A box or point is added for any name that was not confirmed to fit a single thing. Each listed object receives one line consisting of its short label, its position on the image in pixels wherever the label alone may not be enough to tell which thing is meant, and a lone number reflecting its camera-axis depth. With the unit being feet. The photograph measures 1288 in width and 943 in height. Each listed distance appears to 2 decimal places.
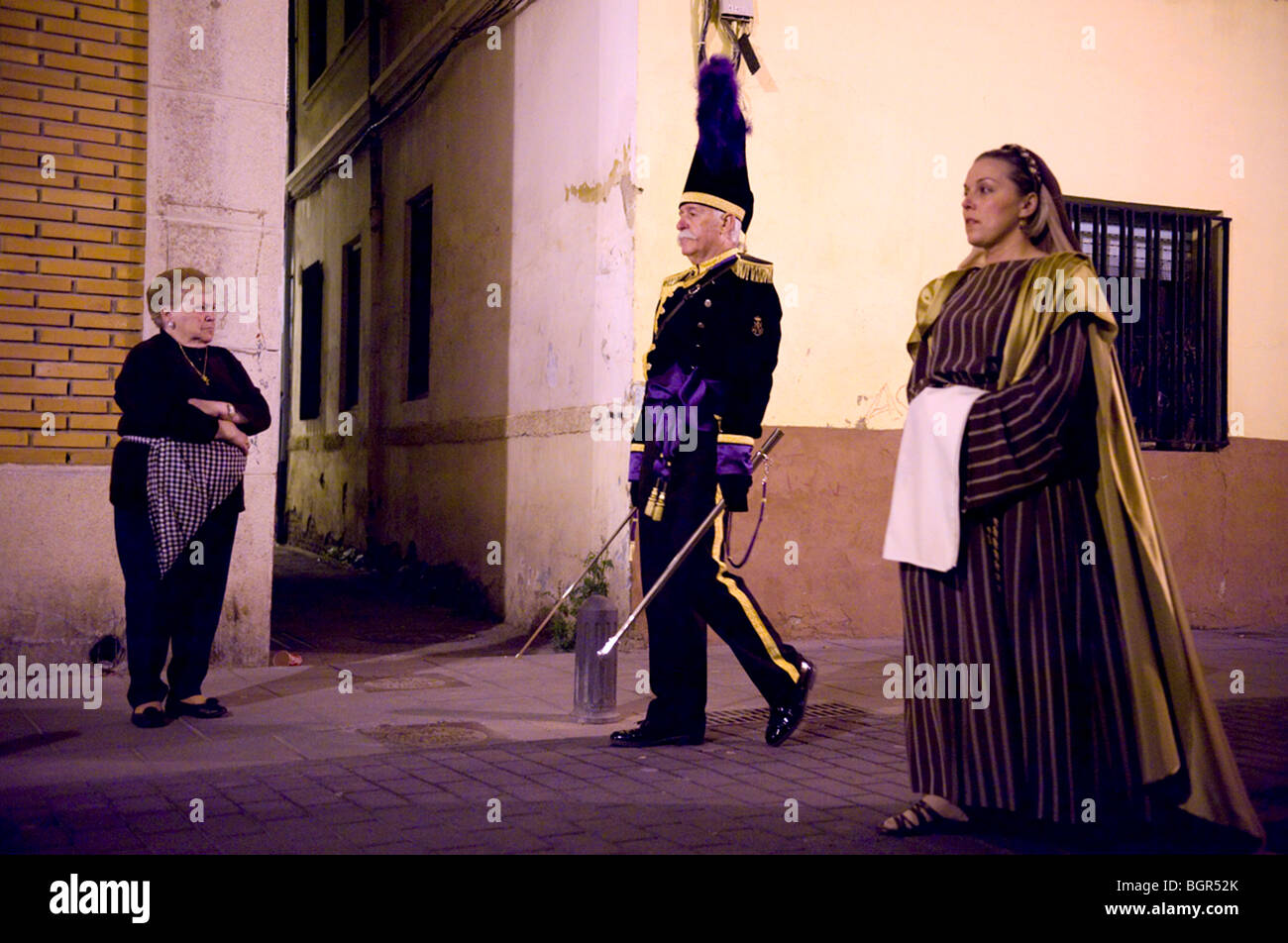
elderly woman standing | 19.17
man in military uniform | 17.88
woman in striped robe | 12.52
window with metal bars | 33.45
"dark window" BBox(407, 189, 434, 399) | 42.63
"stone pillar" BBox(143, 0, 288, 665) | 24.16
